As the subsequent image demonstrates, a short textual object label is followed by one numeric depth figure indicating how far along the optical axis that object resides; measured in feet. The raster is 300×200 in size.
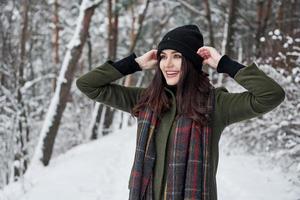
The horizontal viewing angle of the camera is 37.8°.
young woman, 8.57
